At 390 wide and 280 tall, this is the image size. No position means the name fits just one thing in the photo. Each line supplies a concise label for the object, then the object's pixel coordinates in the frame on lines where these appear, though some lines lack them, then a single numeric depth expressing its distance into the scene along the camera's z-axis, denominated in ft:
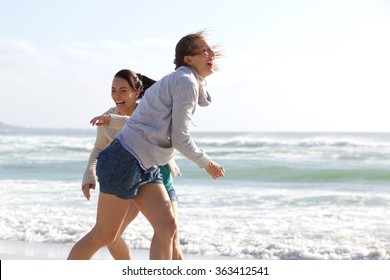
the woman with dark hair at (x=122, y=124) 22.99
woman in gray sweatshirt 20.20
